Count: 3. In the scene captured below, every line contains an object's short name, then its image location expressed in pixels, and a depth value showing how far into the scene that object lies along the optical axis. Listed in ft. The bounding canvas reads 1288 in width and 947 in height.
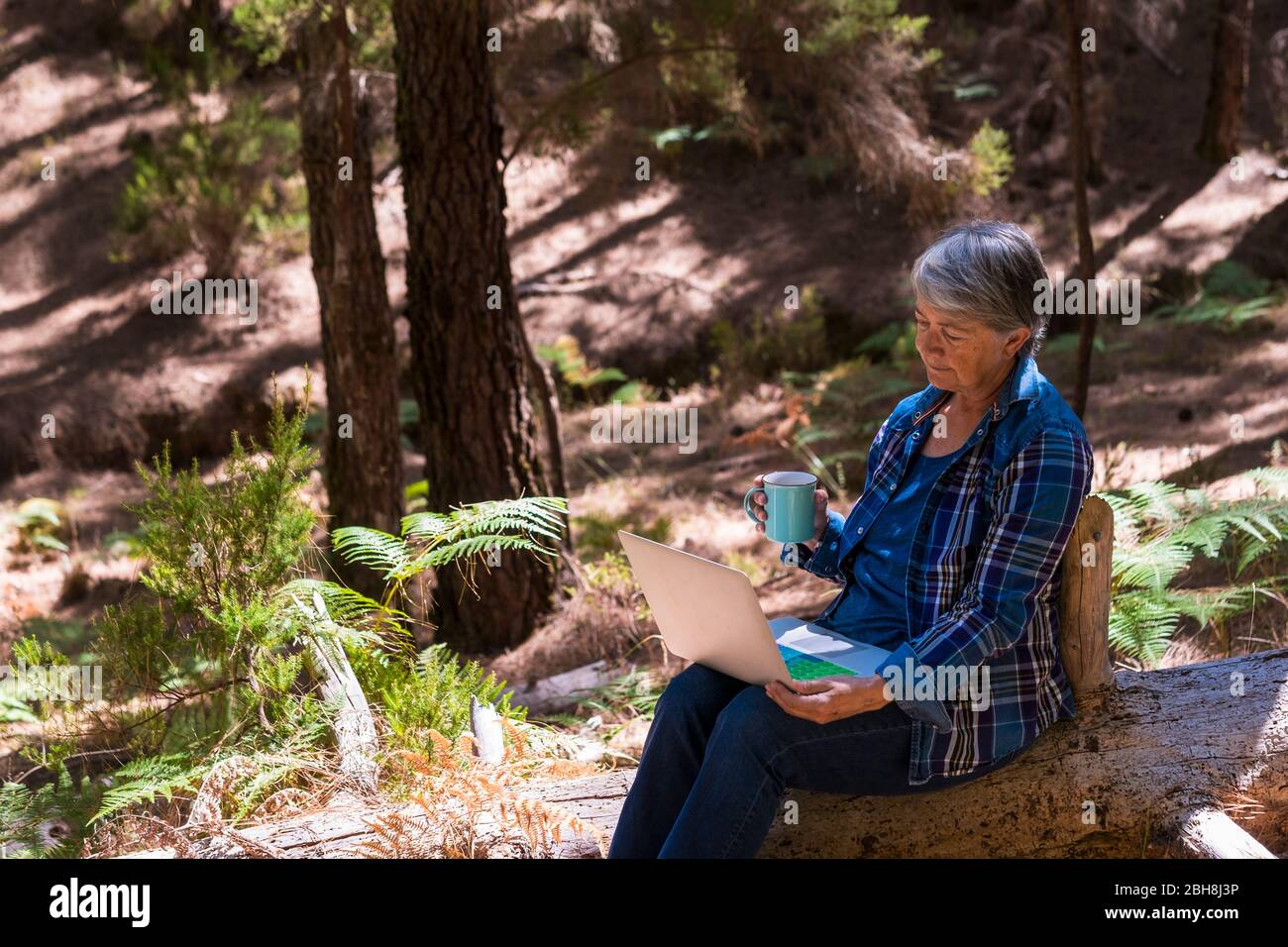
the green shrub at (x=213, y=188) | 36.83
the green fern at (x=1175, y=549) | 13.74
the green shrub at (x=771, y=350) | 36.04
